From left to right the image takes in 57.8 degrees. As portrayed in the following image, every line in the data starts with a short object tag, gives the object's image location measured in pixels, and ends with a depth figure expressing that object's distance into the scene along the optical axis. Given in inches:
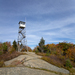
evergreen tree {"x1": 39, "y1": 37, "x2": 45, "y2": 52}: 1212.8
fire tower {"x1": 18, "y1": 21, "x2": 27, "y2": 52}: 881.5
